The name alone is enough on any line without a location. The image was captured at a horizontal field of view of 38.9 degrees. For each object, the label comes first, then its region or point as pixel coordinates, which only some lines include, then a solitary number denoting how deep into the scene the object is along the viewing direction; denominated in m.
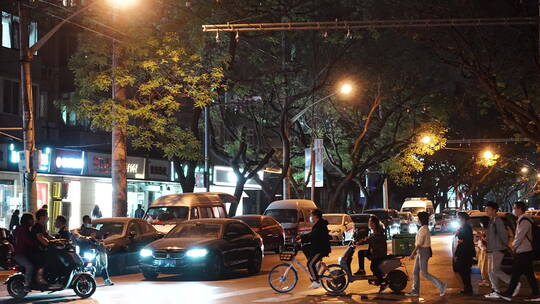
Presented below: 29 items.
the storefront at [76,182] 31.08
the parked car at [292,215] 31.95
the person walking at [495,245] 15.07
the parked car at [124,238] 21.36
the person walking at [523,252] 14.62
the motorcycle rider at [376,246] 15.71
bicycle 15.63
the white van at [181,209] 25.88
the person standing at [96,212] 32.28
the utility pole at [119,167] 26.80
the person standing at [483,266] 17.61
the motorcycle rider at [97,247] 17.90
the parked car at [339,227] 36.25
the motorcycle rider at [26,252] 14.79
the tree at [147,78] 26.08
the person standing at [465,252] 15.79
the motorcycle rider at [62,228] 18.03
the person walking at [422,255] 15.28
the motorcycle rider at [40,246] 14.80
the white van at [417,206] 52.22
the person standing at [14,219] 28.00
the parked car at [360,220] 38.00
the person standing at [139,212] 34.67
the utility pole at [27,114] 20.03
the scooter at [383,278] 15.63
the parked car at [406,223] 46.50
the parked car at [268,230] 28.50
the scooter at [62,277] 14.94
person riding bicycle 15.70
